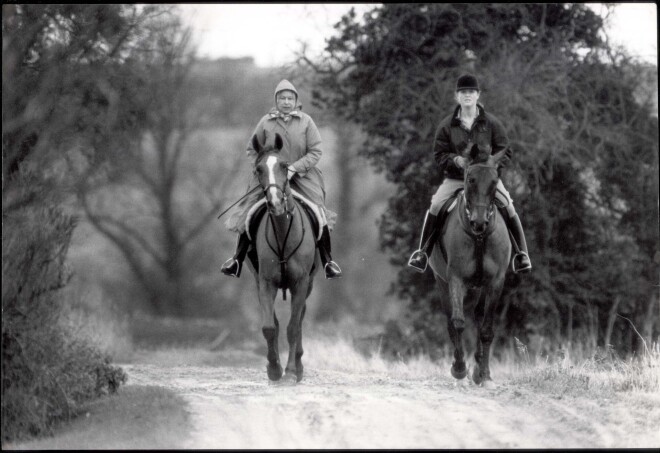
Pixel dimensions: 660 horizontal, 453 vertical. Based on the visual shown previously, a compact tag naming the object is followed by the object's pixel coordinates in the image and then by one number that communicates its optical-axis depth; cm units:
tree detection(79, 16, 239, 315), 3944
